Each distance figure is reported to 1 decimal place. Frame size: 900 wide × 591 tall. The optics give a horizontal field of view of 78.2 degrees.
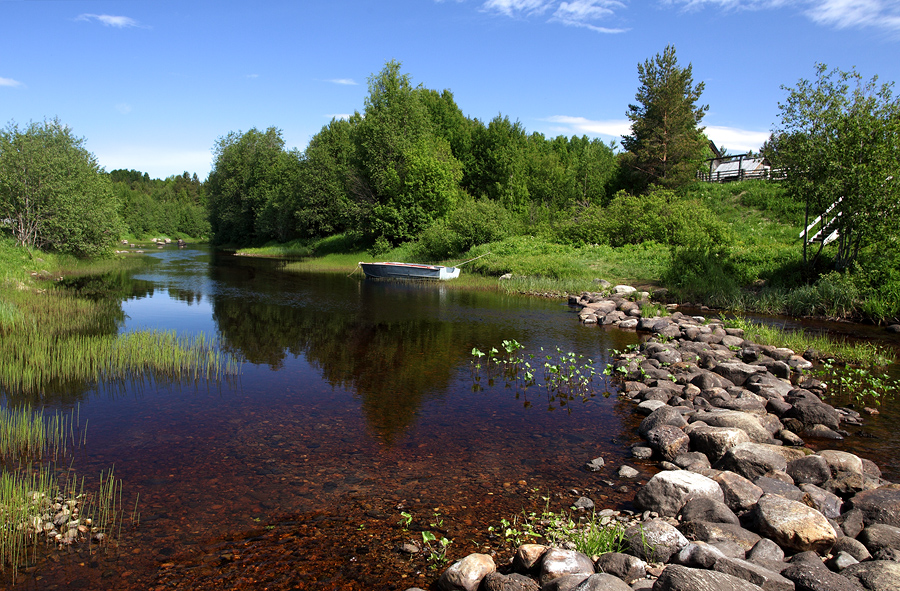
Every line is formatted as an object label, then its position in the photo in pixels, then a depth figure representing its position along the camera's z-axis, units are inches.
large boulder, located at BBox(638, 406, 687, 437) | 364.5
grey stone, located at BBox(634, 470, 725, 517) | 262.4
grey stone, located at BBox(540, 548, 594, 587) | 199.5
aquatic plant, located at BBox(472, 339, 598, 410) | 489.1
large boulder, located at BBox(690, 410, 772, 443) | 348.5
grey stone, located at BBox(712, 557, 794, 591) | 184.1
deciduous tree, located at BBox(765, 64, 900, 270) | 717.3
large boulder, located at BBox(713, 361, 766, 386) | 487.5
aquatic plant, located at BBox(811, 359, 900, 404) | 459.5
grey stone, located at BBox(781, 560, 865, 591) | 184.9
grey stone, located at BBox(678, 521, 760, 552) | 226.7
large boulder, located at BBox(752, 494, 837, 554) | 222.1
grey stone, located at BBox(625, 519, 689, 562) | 218.7
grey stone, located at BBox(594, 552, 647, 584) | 201.3
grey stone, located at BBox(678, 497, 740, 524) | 243.4
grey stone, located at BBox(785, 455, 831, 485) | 291.7
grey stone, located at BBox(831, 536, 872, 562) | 214.8
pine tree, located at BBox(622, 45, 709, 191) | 1942.7
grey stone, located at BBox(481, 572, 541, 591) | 196.1
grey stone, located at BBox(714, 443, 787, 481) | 297.7
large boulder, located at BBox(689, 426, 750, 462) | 323.9
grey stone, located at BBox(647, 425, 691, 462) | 336.5
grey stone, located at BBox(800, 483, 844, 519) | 260.8
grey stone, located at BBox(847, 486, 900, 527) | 244.2
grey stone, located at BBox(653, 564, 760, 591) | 173.9
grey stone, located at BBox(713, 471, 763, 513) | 263.4
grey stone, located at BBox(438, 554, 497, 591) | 202.5
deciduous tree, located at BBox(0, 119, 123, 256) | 1275.8
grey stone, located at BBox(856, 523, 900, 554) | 220.0
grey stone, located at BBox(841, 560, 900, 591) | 185.6
